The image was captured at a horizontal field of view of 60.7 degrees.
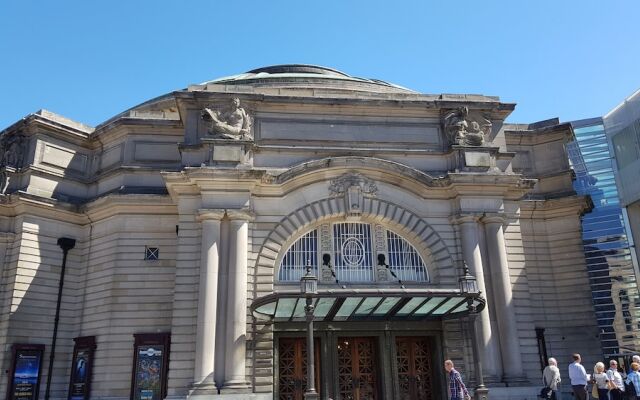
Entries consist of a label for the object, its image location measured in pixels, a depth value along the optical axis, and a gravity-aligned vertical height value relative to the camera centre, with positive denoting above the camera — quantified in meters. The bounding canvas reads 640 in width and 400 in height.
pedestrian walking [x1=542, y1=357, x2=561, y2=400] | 17.20 -0.02
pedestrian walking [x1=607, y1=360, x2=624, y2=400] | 15.61 -0.25
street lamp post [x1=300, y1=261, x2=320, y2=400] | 17.41 +2.59
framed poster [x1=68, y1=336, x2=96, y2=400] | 22.77 +0.85
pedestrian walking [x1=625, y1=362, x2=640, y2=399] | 15.51 -0.18
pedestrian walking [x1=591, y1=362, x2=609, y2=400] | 15.61 -0.21
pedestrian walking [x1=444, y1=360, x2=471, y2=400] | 13.98 -0.20
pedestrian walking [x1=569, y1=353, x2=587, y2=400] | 15.90 -0.14
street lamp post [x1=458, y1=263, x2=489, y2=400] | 17.53 +1.68
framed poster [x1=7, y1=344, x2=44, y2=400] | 22.45 +0.75
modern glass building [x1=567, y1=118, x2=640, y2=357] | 31.48 +5.98
